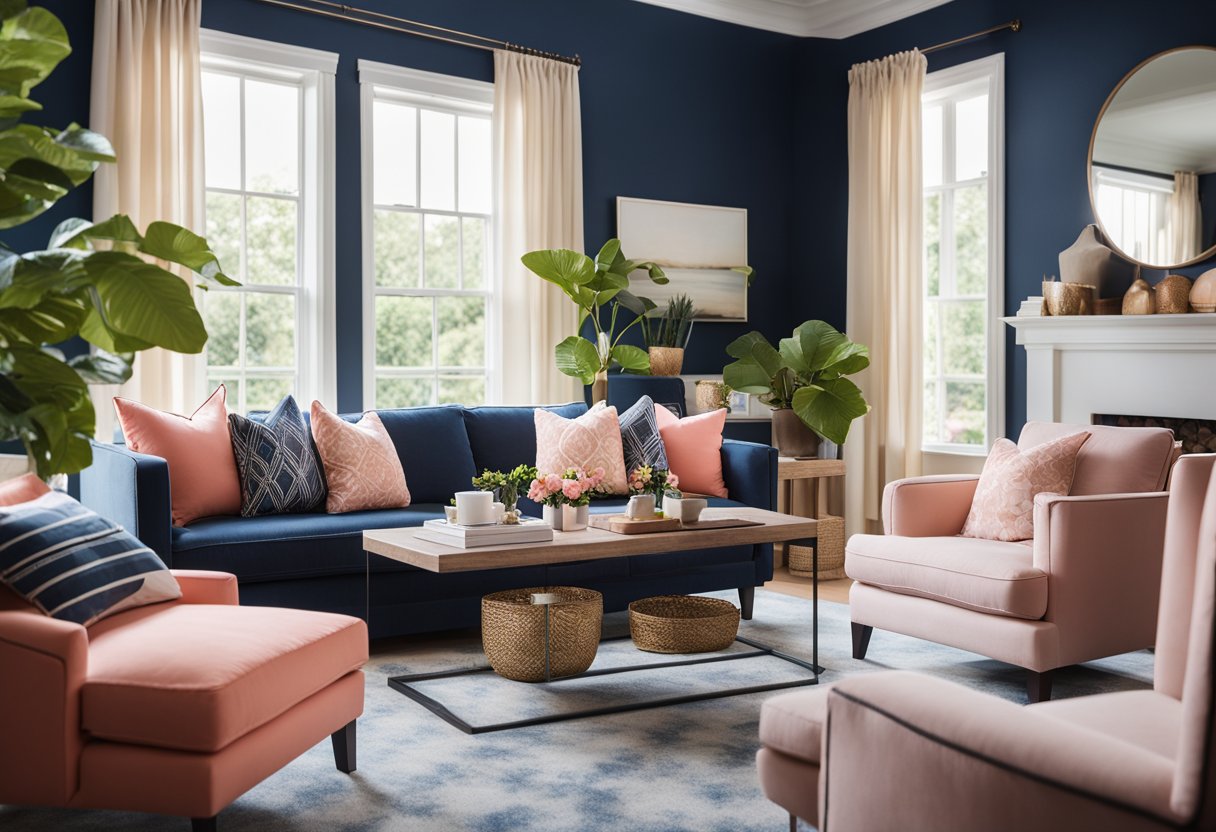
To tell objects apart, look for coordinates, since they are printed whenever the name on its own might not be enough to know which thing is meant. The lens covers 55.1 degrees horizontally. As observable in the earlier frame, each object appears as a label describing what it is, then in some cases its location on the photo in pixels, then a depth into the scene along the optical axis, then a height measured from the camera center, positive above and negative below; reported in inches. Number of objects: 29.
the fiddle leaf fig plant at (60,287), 49.9 +4.6
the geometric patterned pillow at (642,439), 201.3 -8.1
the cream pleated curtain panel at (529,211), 230.7 +36.4
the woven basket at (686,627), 164.7 -33.4
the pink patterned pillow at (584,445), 193.0 -8.7
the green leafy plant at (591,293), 221.1 +19.6
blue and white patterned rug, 104.6 -38.5
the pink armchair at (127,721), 91.4 -26.0
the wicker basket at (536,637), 149.0 -31.5
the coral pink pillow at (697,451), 204.4 -10.4
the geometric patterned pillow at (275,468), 170.6 -11.3
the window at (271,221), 207.3 +31.1
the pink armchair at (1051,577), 140.0 -23.2
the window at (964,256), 233.0 +28.6
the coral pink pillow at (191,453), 162.4 -8.6
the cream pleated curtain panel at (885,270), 245.0 +26.3
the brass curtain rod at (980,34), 228.1 +72.1
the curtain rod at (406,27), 211.0 +69.1
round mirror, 199.0 +40.8
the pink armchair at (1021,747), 56.6 -20.2
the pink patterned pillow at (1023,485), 160.6 -12.9
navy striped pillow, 101.7 -15.5
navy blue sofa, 152.6 -20.3
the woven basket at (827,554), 233.9 -32.7
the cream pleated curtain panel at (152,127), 187.3 +43.5
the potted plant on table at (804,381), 222.4 +2.3
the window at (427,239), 221.9 +30.1
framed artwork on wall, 252.5 +32.0
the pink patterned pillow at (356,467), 177.2 -11.5
